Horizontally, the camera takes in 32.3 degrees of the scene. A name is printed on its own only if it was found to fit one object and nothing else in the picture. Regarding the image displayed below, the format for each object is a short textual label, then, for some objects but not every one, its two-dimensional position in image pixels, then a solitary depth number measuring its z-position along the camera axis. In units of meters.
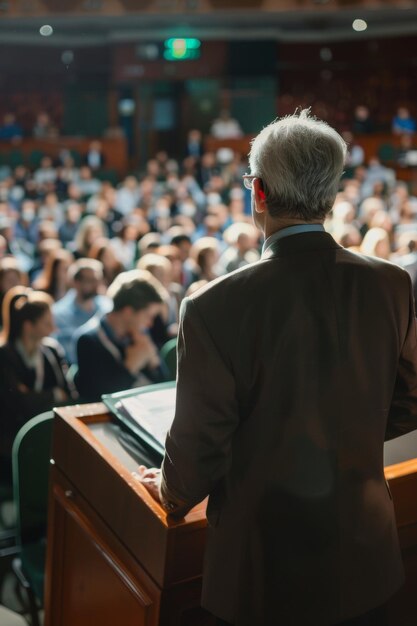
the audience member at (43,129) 14.39
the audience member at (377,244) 5.21
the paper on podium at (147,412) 1.46
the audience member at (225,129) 13.49
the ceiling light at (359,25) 14.15
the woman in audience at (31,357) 3.21
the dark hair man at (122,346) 3.22
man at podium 1.18
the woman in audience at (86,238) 6.11
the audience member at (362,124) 13.73
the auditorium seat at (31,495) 2.31
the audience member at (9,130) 13.96
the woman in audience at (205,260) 5.42
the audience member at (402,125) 13.24
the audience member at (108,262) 5.24
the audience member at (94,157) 13.01
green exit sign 15.33
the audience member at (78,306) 4.44
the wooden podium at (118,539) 1.30
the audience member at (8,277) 4.59
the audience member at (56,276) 4.93
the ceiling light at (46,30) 14.62
